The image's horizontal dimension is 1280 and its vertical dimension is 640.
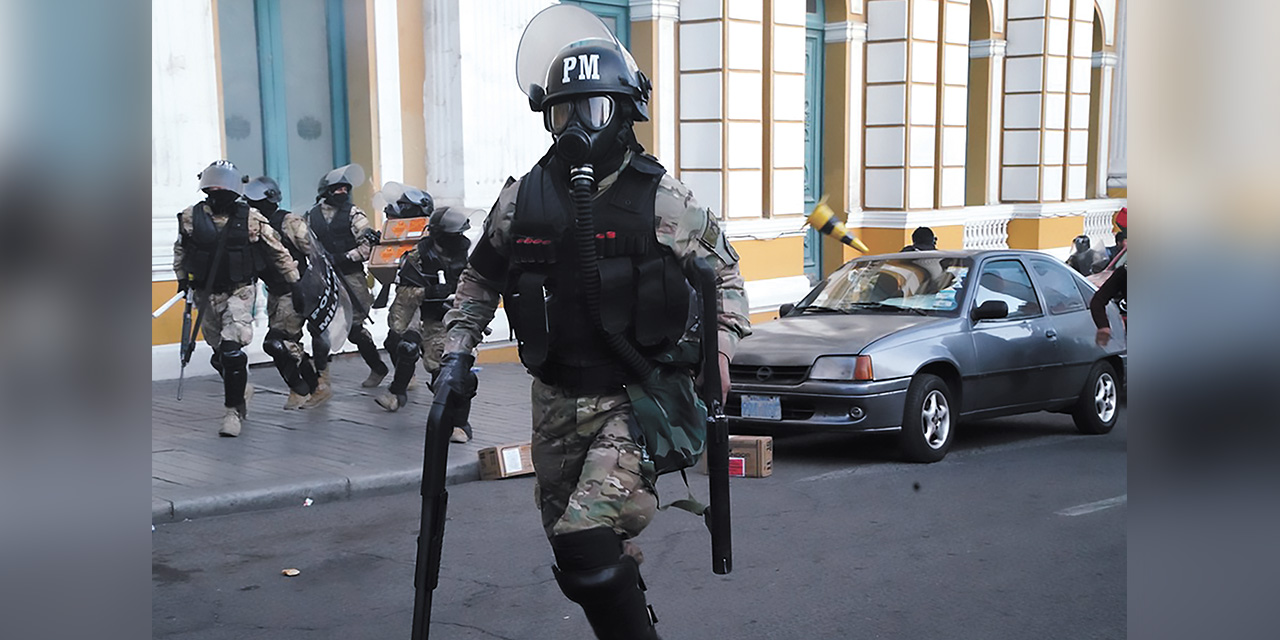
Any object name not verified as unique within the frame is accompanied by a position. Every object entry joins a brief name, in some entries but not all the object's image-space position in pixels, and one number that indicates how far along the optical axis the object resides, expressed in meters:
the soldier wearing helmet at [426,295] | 9.70
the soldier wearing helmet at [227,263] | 9.12
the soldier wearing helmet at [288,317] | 9.95
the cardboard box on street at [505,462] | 8.10
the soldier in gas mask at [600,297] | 3.77
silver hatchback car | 8.27
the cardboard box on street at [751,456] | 8.01
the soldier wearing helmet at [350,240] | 11.27
